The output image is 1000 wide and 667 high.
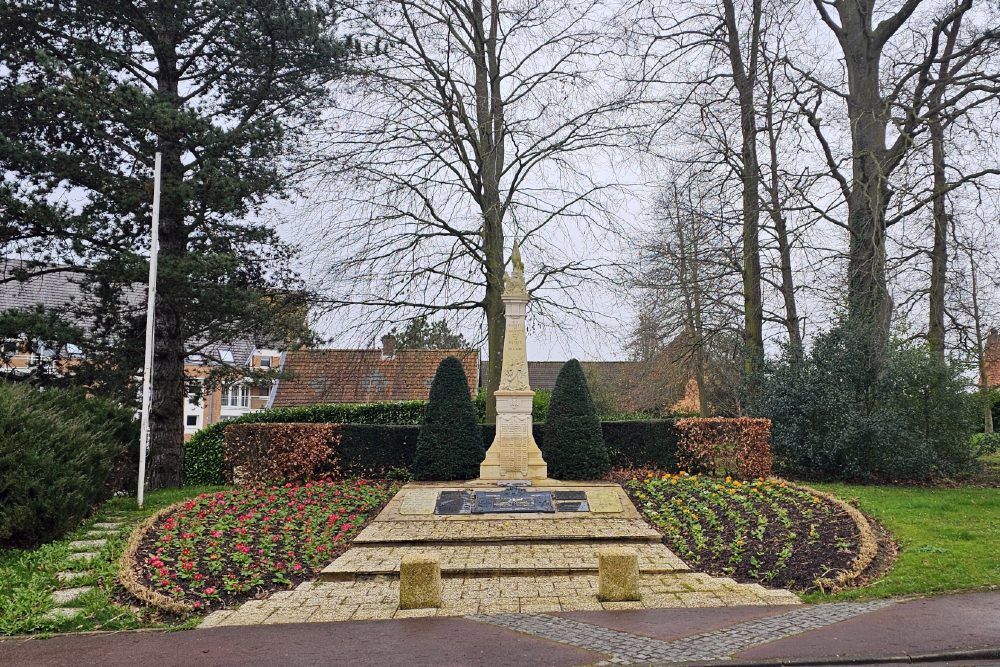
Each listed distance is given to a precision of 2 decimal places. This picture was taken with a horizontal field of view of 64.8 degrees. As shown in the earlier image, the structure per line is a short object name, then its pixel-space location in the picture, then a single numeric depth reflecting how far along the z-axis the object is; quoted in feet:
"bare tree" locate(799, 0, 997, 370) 52.31
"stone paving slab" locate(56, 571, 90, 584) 28.89
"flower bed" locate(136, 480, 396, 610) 29.35
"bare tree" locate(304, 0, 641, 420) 58.13
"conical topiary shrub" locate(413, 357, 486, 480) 52.31
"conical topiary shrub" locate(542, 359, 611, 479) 52.24
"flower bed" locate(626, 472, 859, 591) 30.76
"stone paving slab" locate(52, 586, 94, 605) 26.80
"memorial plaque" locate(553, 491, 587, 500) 44.17
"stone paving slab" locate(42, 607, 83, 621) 24.96
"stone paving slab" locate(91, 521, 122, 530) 38.29
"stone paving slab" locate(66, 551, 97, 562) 31.83
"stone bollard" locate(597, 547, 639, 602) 26.71
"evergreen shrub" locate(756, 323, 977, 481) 51.31
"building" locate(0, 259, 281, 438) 48.96
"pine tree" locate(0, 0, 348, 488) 47.85
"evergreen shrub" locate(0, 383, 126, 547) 32.96
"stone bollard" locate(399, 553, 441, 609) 26.25
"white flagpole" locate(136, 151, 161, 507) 42.37
